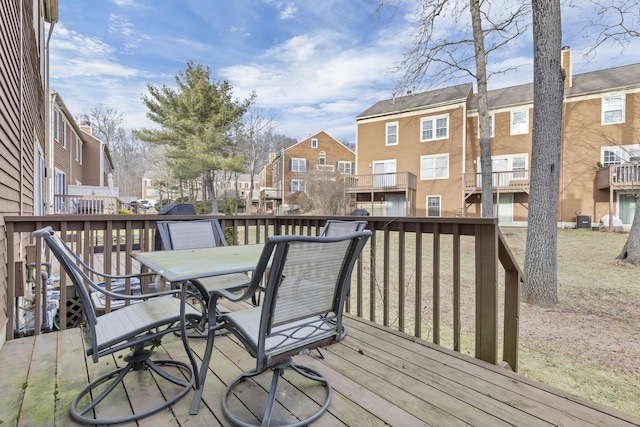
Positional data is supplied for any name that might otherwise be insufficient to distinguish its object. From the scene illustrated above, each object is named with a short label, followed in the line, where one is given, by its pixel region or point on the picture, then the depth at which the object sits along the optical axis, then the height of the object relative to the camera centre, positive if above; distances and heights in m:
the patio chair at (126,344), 1.51 -0.64
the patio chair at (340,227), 2.77 -0.15
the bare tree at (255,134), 23.88 +5.53
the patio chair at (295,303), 1.36 -0.42
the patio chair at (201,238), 2.72 -0.28
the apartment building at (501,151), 14.60 +2.89
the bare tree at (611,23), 6.43 +3.69
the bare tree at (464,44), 8.50 +4.50
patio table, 1.70 -0.34
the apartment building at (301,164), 26.72 +3.83
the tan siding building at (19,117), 2.80 +1.09
